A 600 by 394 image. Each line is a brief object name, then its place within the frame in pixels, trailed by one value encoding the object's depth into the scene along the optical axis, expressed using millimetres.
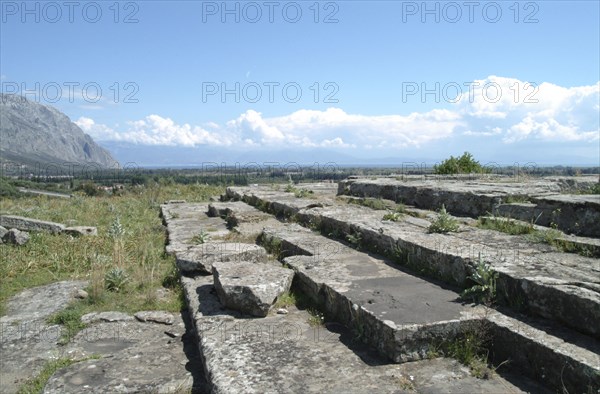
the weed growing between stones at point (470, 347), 3729
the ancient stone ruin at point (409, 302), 3494
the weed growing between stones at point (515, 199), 7852
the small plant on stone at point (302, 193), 12883
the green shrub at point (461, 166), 16109
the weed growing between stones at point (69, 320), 5338
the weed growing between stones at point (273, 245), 7612
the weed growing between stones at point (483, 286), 4348
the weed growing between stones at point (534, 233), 5438
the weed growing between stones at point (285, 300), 5248
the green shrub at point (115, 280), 6848
